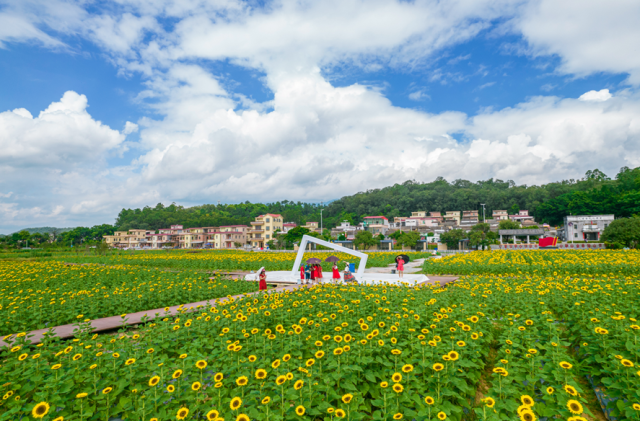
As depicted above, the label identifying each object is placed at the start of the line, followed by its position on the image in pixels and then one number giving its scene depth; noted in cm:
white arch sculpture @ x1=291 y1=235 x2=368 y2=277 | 1668
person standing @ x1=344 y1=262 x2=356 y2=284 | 1452
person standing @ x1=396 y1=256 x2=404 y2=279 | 1771
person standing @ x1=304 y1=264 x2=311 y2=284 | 1574
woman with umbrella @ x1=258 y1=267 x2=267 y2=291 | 1299
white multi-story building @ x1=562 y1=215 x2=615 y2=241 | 5272
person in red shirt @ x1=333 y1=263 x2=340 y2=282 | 1545
